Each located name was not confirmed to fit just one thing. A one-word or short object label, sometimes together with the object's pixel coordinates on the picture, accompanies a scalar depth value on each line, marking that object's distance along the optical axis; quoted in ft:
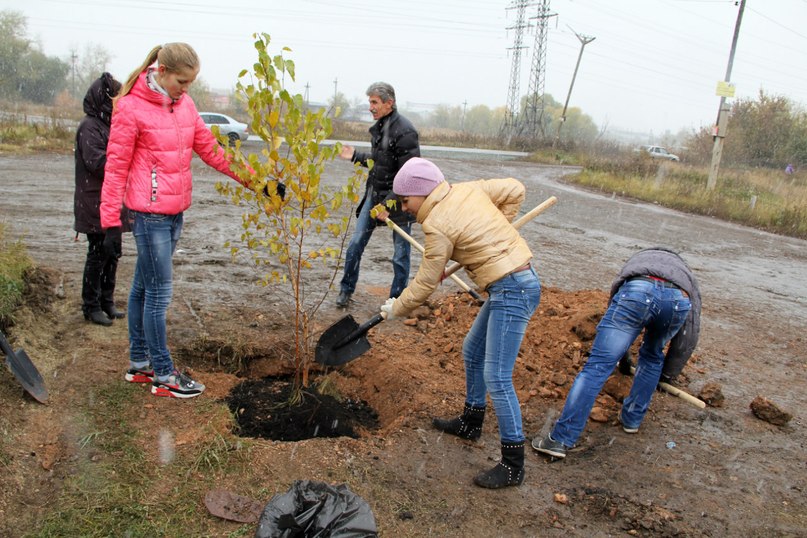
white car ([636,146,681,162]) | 130.74
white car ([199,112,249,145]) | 68.08
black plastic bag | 7.66
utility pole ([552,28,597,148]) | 125.68
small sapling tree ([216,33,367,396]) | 10.16
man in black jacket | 16.56
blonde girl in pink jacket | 9.98
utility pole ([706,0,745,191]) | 58.13
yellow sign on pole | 57.67
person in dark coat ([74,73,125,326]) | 13.28
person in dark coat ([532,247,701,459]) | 10.94
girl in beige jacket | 9.65
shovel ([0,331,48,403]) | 10.46
